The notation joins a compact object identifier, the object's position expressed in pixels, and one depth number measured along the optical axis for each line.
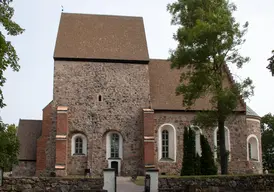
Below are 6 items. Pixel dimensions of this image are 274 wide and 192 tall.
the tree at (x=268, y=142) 50.56
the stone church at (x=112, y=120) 29.34
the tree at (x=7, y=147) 16.20
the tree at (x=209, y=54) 22.47
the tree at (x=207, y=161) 26.39
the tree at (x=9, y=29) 14.51
